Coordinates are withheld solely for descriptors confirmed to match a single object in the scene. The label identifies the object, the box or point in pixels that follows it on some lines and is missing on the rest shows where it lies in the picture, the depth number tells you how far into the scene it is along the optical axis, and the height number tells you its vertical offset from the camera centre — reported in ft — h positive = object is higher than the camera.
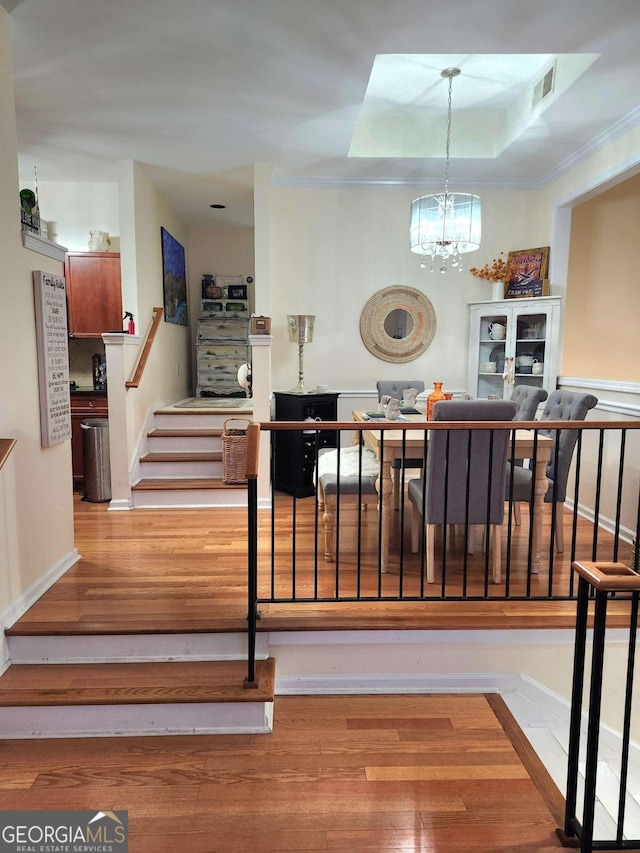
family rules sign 9.20 +0.07
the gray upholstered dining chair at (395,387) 16.10 -0.70
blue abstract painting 18.24 +2.90
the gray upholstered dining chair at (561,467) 10.36 -2.07
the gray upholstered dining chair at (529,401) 12.37 -0.84
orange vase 11.28 -0.70
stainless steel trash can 14.65 -2.73
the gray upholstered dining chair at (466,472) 8.73 -1.85
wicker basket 14.70 -2.63
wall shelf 8.75 +1.97
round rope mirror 17.29 +1.29
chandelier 12.41 +3.32
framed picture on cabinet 16.17 +3.08
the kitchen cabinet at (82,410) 15.52 -1.43
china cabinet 15.58 +0.68
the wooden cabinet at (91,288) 16.37 +2.21
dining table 9.75 -1.71
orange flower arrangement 16.98 +2.97
